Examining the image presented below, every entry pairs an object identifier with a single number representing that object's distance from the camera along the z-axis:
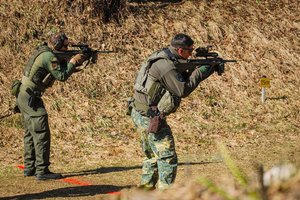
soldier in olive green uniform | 17.55
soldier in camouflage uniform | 13.20
